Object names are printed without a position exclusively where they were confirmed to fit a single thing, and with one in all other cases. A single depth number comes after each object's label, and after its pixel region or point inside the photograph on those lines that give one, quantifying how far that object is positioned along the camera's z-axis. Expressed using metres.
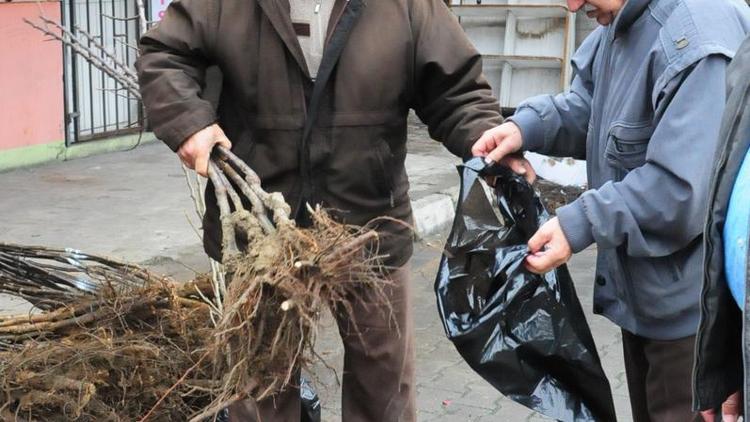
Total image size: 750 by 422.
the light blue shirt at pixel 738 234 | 2.11
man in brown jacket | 3.29
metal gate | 9.27
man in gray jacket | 2.64
